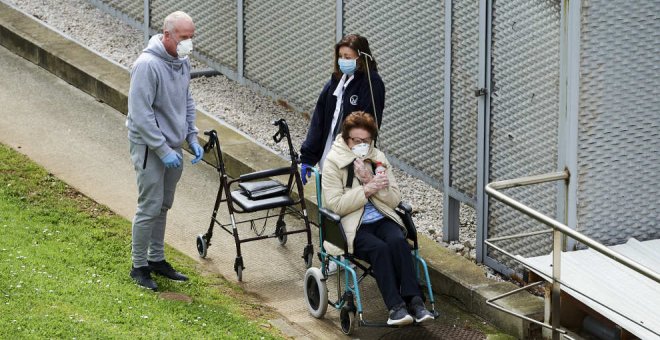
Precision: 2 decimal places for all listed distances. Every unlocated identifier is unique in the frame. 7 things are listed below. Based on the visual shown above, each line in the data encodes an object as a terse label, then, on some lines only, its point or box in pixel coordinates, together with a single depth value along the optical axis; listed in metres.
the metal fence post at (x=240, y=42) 25.73
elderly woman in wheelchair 17.59
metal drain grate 18.02
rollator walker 19.30
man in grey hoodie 18.02
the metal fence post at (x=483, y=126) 19.23
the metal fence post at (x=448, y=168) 20.12
